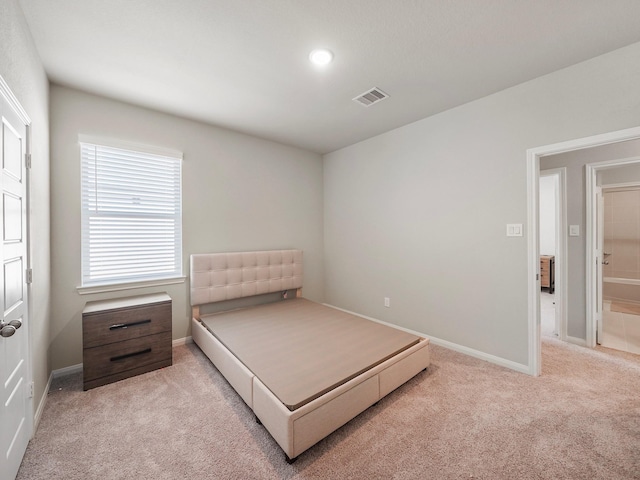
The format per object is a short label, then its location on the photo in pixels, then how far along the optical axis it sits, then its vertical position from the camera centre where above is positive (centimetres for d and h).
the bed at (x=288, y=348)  163 -94
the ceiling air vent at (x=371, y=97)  258 +142
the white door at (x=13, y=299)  130 -33
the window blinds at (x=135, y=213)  258 +11
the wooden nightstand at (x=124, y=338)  224 -89
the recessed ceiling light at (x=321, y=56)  200 +141
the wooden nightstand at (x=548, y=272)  580 -75
